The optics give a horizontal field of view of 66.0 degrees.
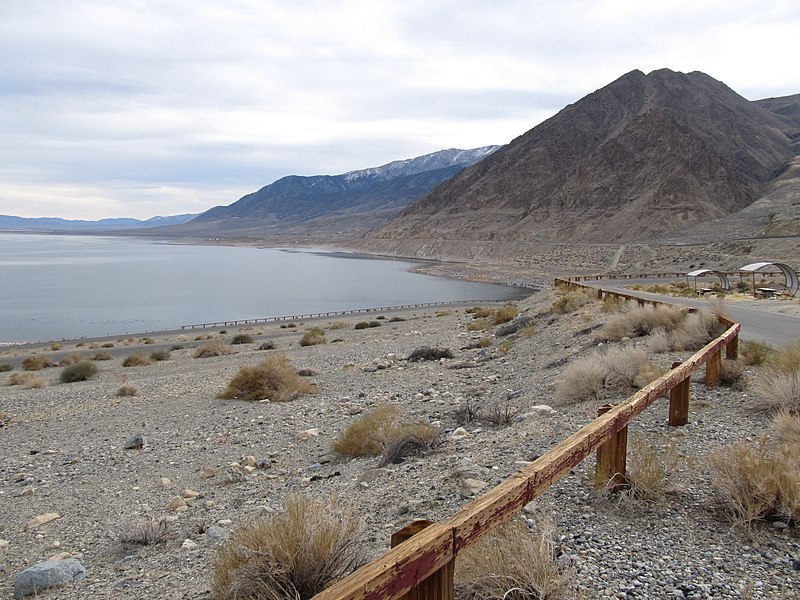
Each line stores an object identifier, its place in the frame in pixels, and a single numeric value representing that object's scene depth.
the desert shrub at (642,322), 12.81
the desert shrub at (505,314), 27.44
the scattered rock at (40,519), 6.86
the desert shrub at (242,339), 29.97
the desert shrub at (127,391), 15.52
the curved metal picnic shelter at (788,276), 26.72
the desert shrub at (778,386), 6.34
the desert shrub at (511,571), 3.24
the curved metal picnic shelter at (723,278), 29.61
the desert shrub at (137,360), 23.77
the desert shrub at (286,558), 3.60
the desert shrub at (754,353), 8.70
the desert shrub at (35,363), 24.73
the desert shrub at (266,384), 13.75
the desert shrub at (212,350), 25.50
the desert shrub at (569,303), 21.78
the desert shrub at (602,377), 8.56
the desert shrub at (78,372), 20.25
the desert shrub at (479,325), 26.88
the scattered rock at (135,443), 10.12
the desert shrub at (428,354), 18.58
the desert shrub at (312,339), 27.22
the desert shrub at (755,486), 4.03
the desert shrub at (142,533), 5.97
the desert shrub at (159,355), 25.56
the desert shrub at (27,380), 18.81
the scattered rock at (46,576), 5.11
